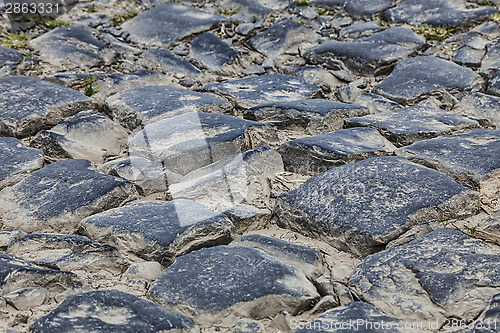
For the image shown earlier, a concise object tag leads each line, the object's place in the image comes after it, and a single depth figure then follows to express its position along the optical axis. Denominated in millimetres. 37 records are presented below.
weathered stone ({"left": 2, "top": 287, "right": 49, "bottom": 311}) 3594
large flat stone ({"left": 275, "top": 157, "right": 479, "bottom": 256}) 4230
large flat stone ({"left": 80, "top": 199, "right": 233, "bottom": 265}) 4145
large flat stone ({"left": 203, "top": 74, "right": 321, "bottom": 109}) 6645
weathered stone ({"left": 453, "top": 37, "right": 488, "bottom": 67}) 7473
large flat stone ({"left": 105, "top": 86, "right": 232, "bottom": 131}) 6152
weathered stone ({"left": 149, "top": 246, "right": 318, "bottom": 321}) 3562
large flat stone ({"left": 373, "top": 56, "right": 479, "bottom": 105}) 6867
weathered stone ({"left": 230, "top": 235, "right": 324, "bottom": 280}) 3988
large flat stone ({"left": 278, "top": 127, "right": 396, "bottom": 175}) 5207
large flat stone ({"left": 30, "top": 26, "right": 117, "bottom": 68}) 7547
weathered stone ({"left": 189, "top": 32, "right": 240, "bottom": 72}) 7775
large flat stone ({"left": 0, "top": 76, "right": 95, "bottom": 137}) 5922
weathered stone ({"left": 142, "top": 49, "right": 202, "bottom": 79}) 7609
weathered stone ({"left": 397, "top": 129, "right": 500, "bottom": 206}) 4902
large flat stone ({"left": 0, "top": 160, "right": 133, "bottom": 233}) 4590
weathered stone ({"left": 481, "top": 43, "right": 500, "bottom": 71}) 7244
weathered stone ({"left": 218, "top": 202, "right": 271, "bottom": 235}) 4535
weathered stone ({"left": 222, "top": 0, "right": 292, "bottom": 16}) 9227
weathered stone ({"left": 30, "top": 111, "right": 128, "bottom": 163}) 5648
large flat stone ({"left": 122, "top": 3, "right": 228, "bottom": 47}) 8406
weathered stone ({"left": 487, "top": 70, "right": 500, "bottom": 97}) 6743
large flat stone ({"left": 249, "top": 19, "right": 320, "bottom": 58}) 8203
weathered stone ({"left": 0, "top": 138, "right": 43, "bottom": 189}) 5090
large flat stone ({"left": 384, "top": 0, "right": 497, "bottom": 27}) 8500
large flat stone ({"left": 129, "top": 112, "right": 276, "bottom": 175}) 5359
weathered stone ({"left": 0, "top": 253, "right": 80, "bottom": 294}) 3719
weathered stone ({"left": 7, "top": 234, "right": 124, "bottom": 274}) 4016
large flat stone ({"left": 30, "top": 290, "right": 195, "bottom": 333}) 3291
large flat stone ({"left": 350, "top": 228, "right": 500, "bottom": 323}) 3493
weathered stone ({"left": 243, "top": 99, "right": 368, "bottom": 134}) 6078
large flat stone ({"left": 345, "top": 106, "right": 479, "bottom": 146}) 5738
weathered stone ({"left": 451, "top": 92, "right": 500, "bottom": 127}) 6254
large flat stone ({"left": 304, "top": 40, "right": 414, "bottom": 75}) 7582
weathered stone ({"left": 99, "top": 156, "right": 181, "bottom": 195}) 5074
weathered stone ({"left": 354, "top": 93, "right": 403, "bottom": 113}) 6609
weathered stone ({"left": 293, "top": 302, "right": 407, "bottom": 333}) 3299
